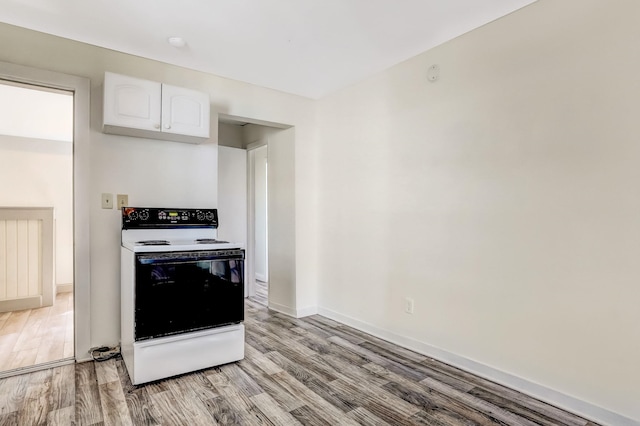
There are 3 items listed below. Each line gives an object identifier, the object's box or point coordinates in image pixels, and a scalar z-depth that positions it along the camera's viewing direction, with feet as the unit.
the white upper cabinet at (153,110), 8.03
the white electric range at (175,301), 7.17
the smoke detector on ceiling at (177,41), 8.32
